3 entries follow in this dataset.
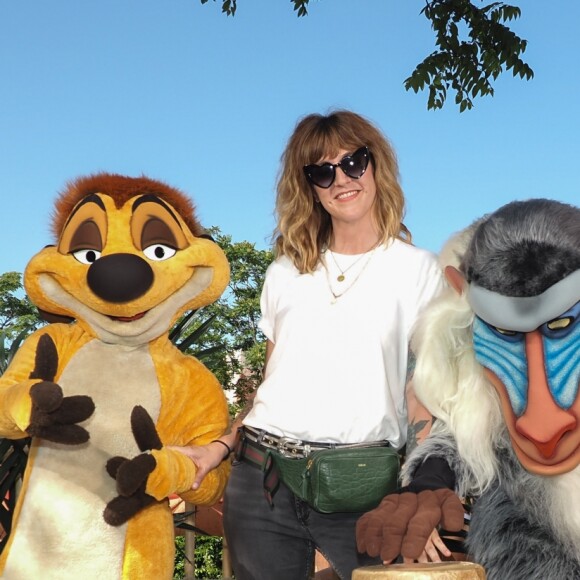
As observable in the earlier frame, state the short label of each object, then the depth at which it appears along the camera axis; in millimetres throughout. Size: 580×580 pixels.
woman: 2752
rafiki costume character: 2104
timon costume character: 3035
